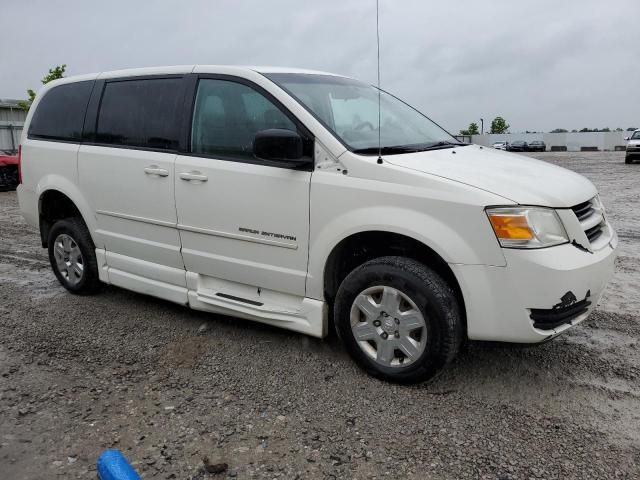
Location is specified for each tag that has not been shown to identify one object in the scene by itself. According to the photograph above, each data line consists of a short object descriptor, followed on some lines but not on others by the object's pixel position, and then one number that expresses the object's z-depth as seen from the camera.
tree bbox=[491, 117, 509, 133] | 101.94
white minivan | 2.97
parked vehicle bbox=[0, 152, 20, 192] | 15.54
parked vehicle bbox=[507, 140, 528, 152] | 51.62
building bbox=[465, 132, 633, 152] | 53.07
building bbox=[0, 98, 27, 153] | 29.23
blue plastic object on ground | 2.37
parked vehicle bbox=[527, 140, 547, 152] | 52.53
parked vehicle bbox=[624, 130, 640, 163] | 25.02
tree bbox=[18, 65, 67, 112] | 29.17
